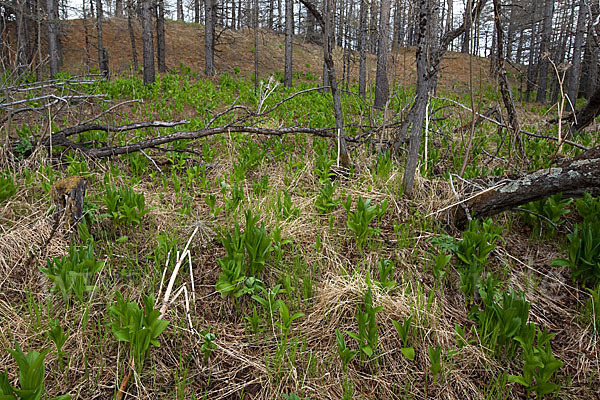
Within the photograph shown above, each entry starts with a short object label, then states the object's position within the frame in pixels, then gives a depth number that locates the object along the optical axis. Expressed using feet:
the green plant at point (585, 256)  8.46
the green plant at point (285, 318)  7.07
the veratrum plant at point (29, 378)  4.89
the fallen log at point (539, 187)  8.71
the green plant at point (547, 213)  10.09
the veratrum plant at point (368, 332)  6.89
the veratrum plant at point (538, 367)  6.21
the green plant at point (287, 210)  10.67
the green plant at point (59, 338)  6.23
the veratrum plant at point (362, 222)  9.80
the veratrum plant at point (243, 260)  8.07
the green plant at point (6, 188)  10.00
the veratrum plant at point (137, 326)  6.36
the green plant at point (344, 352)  6.64
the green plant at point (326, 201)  11.23
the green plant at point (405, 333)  6.91
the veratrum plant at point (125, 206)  10.03
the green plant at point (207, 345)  6.88
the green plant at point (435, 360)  6.49
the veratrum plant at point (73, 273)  7.32
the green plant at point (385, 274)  8.19
